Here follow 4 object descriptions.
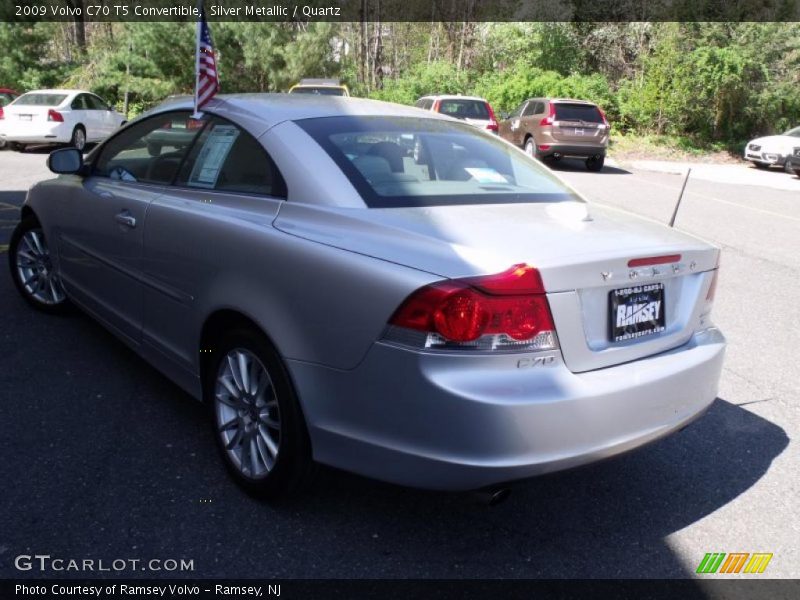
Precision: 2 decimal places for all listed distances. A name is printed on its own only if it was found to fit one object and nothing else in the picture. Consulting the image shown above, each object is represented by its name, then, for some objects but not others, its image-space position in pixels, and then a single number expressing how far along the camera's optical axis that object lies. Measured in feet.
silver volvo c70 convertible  7.66
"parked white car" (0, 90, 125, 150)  56.44
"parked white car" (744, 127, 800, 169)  68.44
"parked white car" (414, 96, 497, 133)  59.11
